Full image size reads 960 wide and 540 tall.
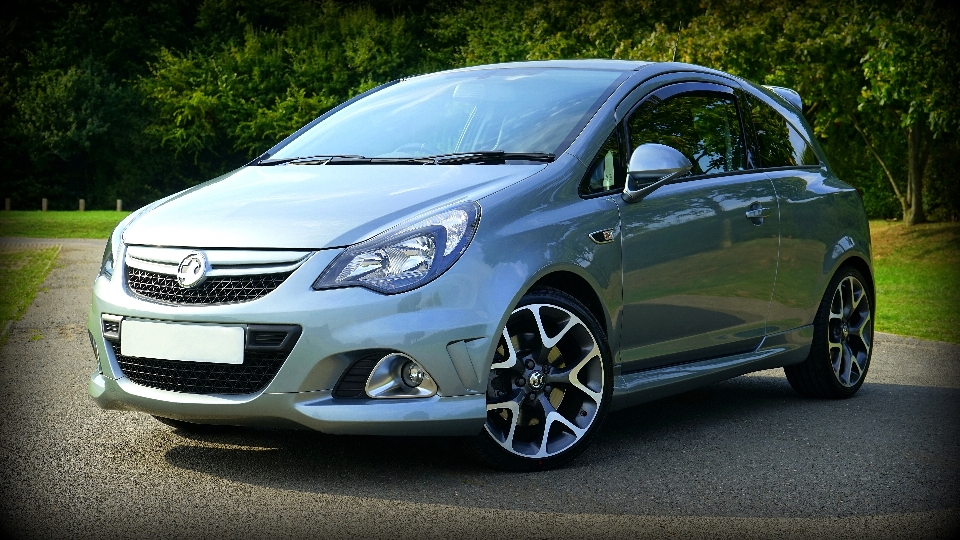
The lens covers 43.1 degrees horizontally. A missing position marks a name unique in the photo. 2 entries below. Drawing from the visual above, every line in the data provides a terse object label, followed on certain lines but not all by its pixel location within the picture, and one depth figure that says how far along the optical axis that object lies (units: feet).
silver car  14.37
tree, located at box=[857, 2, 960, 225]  58.23
